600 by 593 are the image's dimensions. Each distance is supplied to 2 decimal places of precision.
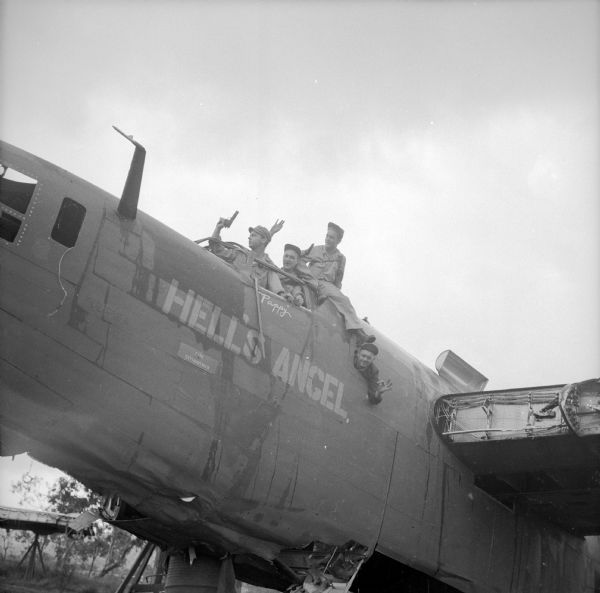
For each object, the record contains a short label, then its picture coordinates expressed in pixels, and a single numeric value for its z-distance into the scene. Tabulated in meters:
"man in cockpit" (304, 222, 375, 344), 10.20
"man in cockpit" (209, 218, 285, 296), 9.77
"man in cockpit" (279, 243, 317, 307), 9.84
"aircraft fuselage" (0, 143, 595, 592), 7.11
